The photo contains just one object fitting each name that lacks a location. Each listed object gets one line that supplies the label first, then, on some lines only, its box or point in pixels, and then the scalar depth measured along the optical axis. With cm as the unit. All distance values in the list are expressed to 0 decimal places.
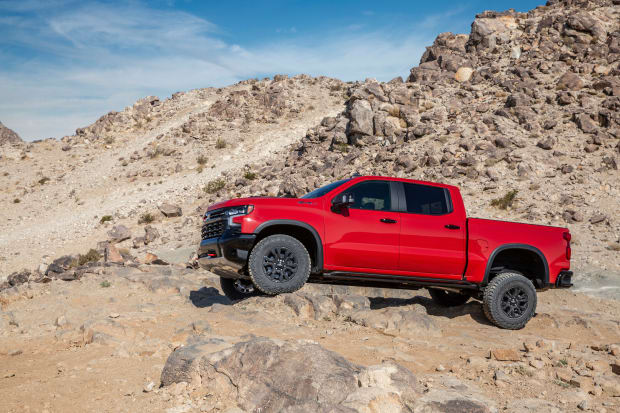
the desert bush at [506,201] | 2033
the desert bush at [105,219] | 2917
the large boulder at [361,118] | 2908
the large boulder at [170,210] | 2789
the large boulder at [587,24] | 3030
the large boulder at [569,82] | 2716
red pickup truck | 753
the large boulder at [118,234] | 2539
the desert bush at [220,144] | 3884
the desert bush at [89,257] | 2067
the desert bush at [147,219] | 2756
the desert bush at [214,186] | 3083
